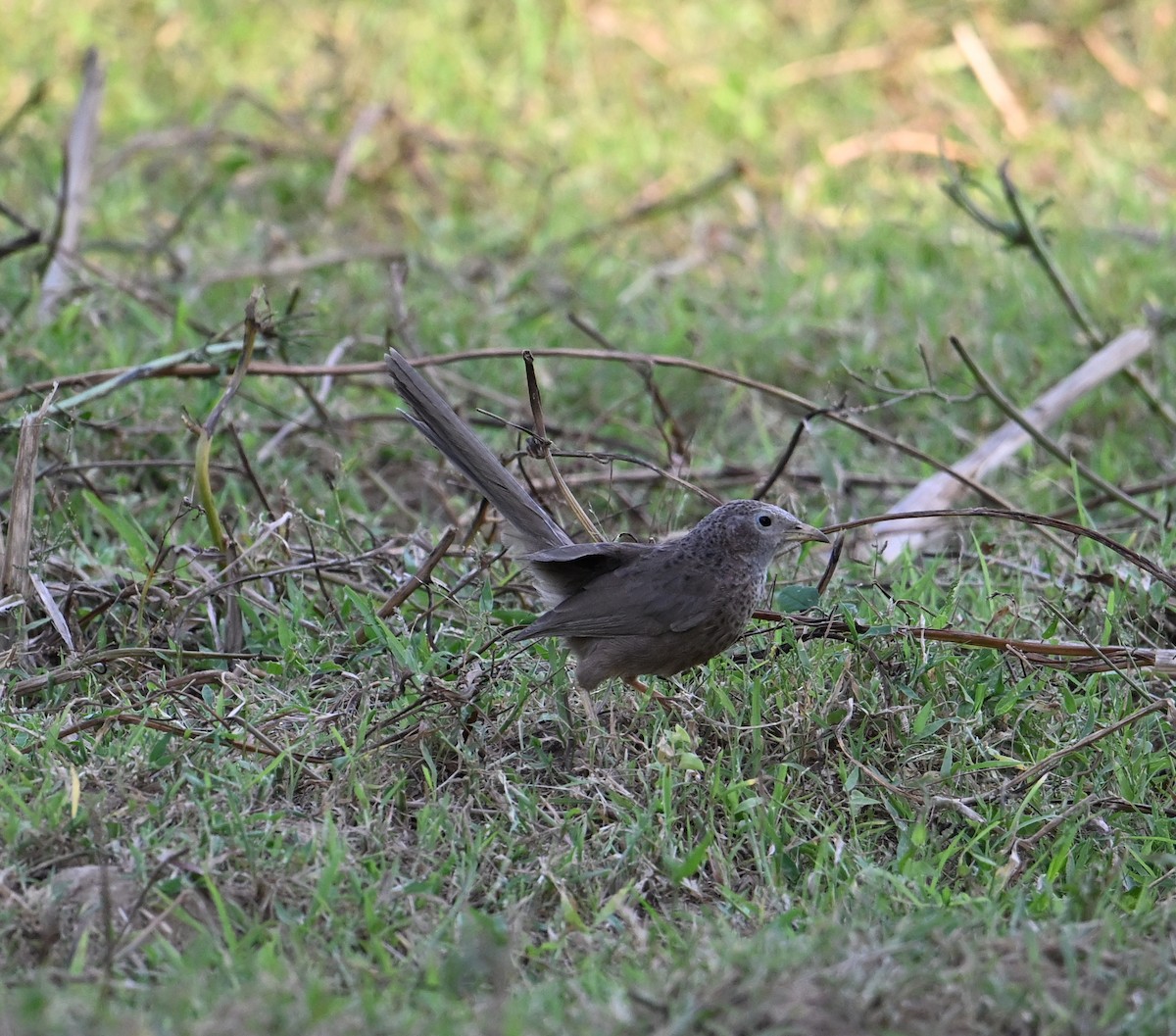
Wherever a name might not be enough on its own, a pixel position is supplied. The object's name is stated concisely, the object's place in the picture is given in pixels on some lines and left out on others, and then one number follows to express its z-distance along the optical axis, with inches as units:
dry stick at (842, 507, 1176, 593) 325.4
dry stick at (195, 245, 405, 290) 558.3
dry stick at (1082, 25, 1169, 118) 796.0
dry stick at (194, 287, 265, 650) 341.1
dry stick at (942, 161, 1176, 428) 454.0
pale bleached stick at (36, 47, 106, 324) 520.1
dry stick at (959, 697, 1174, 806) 303.4
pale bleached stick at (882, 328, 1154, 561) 424.5
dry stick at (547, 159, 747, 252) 647.8
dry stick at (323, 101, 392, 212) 664.4
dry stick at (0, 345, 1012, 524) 379.2
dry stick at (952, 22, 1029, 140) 783.1
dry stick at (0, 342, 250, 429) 392.5
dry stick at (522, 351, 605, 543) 331.9
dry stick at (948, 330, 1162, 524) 406.0
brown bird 321.4
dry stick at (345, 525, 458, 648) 340.8
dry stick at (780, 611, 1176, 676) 325.1
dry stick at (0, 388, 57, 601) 337.1
